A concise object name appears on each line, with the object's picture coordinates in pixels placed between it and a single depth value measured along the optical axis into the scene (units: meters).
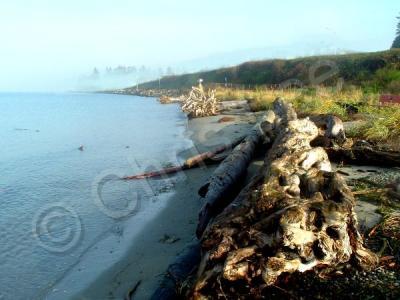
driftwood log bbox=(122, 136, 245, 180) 9.83
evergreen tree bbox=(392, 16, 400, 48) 56.29
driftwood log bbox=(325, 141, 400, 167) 6.68
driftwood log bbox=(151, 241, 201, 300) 3.81
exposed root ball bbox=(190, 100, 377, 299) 3.25
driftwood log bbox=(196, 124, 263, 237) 5.40
